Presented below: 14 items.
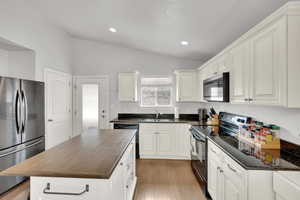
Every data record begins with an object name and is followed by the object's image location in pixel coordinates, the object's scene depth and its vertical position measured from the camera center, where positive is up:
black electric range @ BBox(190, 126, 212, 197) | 1.80 -0.85
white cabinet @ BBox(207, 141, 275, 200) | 0.98 -0.73
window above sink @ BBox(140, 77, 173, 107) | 3.41 +0.19
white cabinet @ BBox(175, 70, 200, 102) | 3.00 +0.32
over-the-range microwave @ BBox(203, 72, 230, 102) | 1.76 +0.17
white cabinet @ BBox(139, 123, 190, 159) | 2.85 -0.95
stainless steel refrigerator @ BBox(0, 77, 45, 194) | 1.80 -0.38
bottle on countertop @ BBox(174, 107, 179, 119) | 3.24 -0.33
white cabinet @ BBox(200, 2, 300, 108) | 1.00 +0.36
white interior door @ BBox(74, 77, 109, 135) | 3.45 -0.15
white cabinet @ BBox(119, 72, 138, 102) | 3.11 +0.32
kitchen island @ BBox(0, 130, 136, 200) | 0.88 -0.52
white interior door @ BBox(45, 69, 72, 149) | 2.71 -0.19
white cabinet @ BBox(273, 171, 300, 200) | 0.79 -0.57
